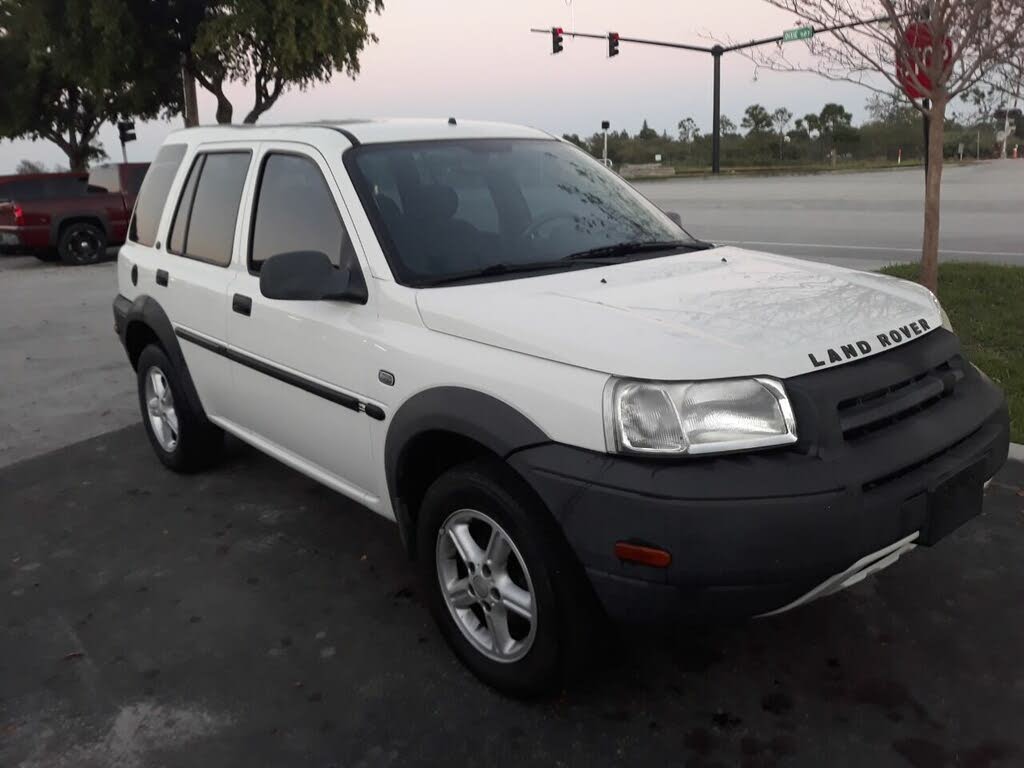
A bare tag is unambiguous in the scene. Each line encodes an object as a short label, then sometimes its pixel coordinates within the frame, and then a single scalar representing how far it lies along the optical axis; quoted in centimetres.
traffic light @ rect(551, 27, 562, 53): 3525
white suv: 249
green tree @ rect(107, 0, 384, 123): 2380
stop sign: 684
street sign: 781
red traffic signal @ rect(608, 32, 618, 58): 3622
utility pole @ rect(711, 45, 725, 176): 4028
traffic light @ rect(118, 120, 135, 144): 2700
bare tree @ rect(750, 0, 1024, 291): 662
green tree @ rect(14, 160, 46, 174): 4684
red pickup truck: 1655
